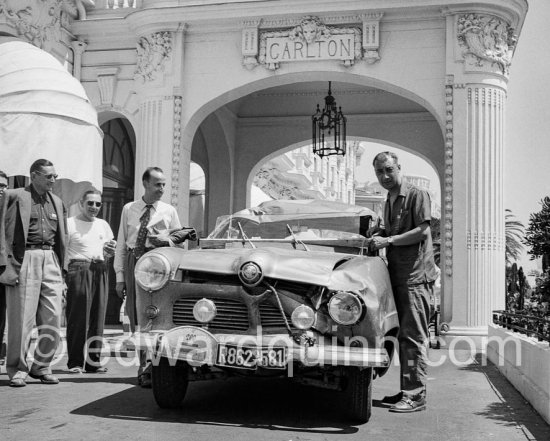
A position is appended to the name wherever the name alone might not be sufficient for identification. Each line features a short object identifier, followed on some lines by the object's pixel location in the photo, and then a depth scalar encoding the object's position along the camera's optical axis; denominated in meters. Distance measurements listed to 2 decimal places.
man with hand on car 5.39
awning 8.30
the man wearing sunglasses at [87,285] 7.00
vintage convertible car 4.49
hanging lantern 14.06
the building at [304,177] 39.62
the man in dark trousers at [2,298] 6.52
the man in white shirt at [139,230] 6.34
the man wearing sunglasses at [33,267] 6.08
